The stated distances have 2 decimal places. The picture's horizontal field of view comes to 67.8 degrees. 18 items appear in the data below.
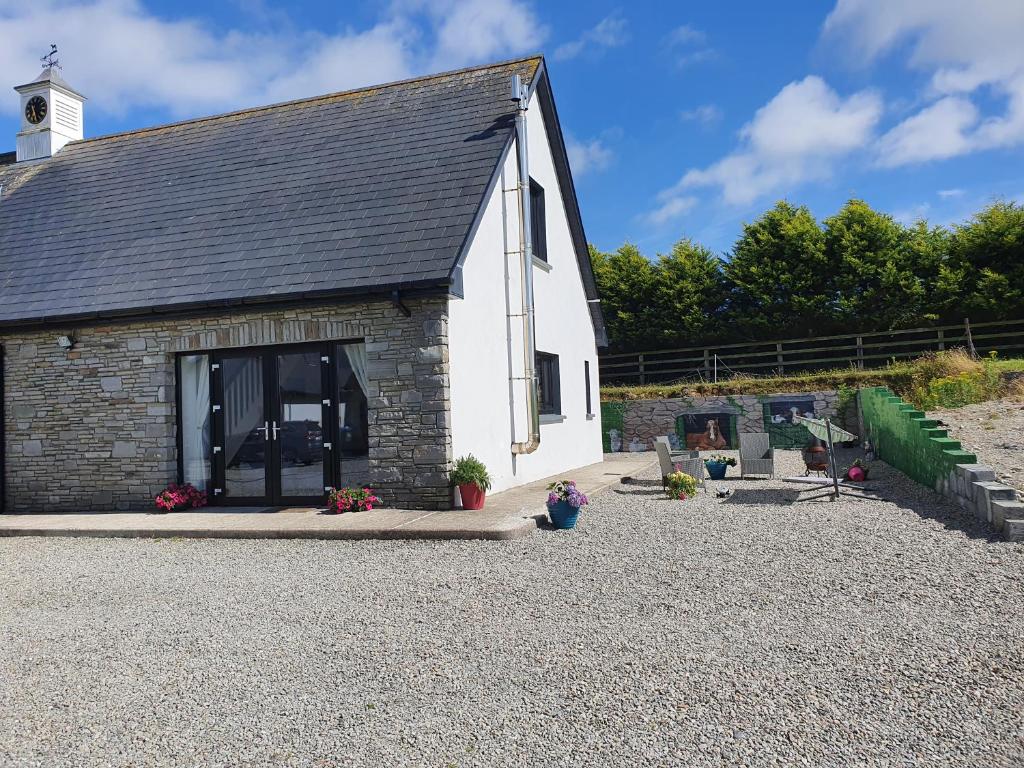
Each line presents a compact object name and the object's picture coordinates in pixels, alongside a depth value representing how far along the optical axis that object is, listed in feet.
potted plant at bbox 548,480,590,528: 26.53
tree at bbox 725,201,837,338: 74.33
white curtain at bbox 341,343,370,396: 31.53
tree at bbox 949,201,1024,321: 66.80
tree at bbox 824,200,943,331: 70.49
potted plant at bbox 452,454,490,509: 29.99
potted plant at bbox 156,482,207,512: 32.91
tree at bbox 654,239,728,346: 79.51
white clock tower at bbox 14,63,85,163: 51.21
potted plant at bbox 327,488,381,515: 30.27
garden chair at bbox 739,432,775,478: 40.60
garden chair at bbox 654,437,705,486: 37.06
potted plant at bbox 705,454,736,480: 42.93
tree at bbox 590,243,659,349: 81.76
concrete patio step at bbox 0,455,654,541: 26.04
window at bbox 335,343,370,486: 31.55
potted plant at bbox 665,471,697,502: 34.81
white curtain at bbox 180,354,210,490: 34.09
